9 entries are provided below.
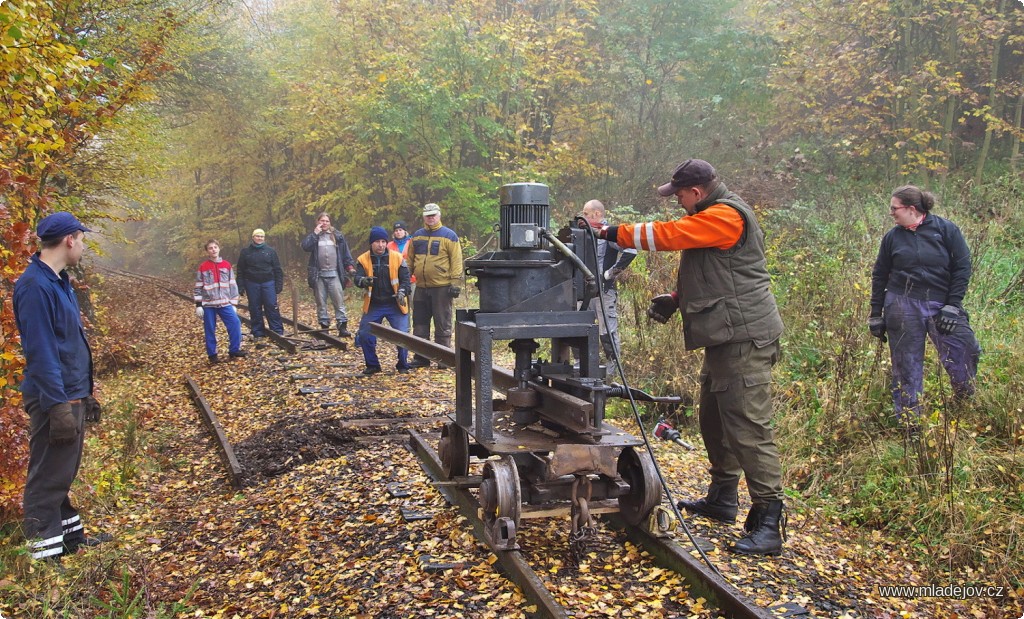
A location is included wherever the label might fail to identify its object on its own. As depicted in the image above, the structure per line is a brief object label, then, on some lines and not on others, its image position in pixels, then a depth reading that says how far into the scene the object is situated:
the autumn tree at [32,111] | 4.61
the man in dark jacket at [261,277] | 12.16
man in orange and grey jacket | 4.06
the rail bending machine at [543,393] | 3.84
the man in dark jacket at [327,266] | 12.95
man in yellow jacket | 9.53
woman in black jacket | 5.52
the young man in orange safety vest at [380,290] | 9.45
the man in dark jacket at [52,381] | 4.27
